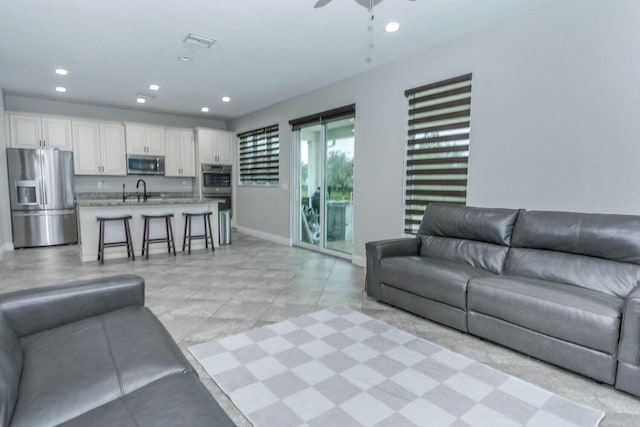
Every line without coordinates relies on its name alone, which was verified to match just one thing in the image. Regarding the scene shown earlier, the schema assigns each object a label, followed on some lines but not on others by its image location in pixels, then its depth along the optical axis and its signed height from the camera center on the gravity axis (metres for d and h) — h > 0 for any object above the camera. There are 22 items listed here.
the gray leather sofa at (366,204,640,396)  2.02 -0.73
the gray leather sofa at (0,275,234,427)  1.10 -0.74
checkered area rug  1.76 -1.21
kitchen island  5.10 -0.57
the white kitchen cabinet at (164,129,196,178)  7.59 +0.82
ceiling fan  2.58 +1.49
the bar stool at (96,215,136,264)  4.98 -0.82
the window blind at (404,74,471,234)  3.68 +0.50
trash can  6.48 -0.77
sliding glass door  5.32 +0.05
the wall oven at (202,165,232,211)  7.98 +0.13
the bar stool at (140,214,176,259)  5.40 -0.78
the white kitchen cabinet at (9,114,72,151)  5.97 +1.06
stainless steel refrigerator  5.86 -0.15
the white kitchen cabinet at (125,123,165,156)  7.09 +1.06
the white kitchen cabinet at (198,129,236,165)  7.84 +1.02
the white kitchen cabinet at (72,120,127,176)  6.58 +0.81
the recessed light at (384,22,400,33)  3.28 +1.63
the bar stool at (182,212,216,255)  5.88 -0.75
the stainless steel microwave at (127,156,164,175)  7.16 +0.51
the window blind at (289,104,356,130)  4.99 +1.18
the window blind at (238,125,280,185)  6.85 +0.72
